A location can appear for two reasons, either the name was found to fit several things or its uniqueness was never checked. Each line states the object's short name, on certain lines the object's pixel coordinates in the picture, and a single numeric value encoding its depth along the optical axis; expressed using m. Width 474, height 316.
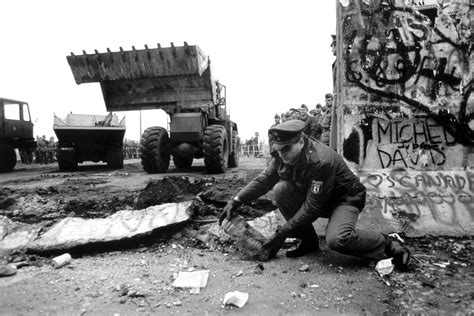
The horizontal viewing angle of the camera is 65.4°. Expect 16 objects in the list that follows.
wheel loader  8.10
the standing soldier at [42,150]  18.77
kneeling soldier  2.71
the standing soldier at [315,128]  7.48
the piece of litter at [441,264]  2.81
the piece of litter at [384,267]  2.65
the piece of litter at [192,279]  2.52
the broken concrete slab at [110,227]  3.25
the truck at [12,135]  11.22
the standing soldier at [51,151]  19.39
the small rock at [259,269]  2.76
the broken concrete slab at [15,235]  3.35
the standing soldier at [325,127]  7.39
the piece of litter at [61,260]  2.93
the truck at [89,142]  10.03
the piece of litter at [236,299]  2.24
